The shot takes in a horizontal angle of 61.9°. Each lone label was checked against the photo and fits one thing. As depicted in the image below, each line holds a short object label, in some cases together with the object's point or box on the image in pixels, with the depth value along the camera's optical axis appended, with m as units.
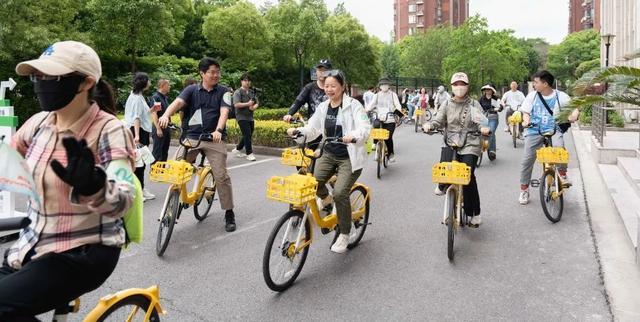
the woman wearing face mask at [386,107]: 11.37
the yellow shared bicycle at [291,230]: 4.15
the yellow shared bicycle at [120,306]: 2.19
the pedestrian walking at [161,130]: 8.22
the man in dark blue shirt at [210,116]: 5.89
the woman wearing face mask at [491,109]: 11.54
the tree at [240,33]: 27.56
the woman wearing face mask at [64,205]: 1.91
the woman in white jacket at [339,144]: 4.93
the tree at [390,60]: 62.81
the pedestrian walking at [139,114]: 7.38
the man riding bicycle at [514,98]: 14.27
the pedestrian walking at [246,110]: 11.58
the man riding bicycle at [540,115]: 7.01
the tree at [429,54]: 55.69
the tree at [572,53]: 66.44
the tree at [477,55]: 40.34
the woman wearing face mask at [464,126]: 5.79
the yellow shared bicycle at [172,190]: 5.23
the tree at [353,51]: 35.91
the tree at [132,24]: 22.09
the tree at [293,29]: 31.08
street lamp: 19.37
